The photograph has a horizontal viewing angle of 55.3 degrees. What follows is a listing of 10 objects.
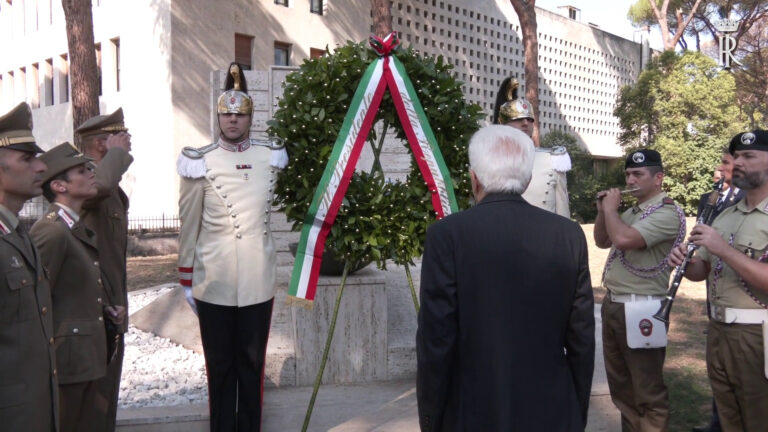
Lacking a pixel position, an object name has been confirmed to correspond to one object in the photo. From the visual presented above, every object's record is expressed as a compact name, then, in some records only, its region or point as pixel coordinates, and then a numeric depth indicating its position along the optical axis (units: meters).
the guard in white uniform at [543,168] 4.62
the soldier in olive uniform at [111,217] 3.78
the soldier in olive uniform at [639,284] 4.03
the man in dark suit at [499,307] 2.41
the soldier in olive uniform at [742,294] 3.43
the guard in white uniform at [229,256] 4.20
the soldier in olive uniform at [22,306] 2.55
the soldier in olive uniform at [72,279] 3.25
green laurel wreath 4.56
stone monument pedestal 5.80
